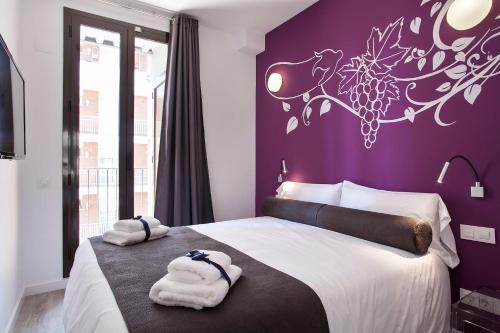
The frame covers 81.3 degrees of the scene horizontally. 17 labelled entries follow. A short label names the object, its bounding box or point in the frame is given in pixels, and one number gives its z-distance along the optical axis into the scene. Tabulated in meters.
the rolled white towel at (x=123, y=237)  1.93
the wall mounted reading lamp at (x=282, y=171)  3.46
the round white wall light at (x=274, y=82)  3.52
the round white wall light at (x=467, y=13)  1.84
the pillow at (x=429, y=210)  1.91
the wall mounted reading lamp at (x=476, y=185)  1.81
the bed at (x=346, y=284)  1.26
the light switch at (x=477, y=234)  1.80
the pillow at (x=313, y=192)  2.63
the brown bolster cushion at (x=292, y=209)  2.56
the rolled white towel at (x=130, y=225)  1.99
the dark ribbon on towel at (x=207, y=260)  1.25
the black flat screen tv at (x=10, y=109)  1.51
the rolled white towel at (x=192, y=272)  1.18
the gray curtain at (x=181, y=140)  3.21
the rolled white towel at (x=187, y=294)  1.10
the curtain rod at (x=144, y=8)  3.01
